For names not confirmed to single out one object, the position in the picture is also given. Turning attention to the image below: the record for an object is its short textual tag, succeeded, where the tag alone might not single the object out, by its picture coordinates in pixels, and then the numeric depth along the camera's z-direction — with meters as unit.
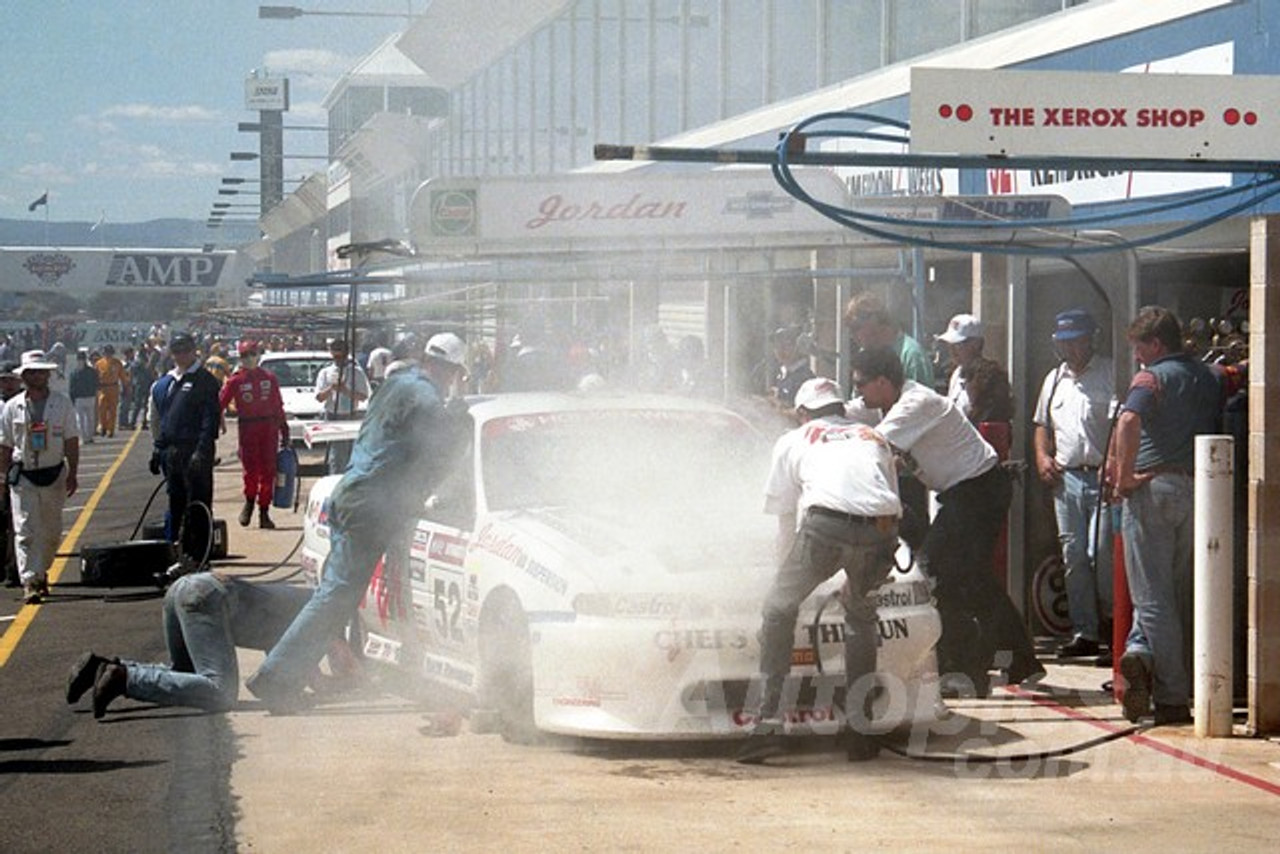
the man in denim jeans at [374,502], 17.84
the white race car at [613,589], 14.77
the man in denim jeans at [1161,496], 16.67
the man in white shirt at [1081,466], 19.87
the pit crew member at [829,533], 14.76
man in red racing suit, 37.12
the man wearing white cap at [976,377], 20.19
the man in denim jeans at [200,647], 17.17
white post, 16.06
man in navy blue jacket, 28.87
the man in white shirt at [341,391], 30.00
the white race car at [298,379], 61.57
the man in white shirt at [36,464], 26.66
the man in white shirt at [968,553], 17.80
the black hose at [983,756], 15.16
